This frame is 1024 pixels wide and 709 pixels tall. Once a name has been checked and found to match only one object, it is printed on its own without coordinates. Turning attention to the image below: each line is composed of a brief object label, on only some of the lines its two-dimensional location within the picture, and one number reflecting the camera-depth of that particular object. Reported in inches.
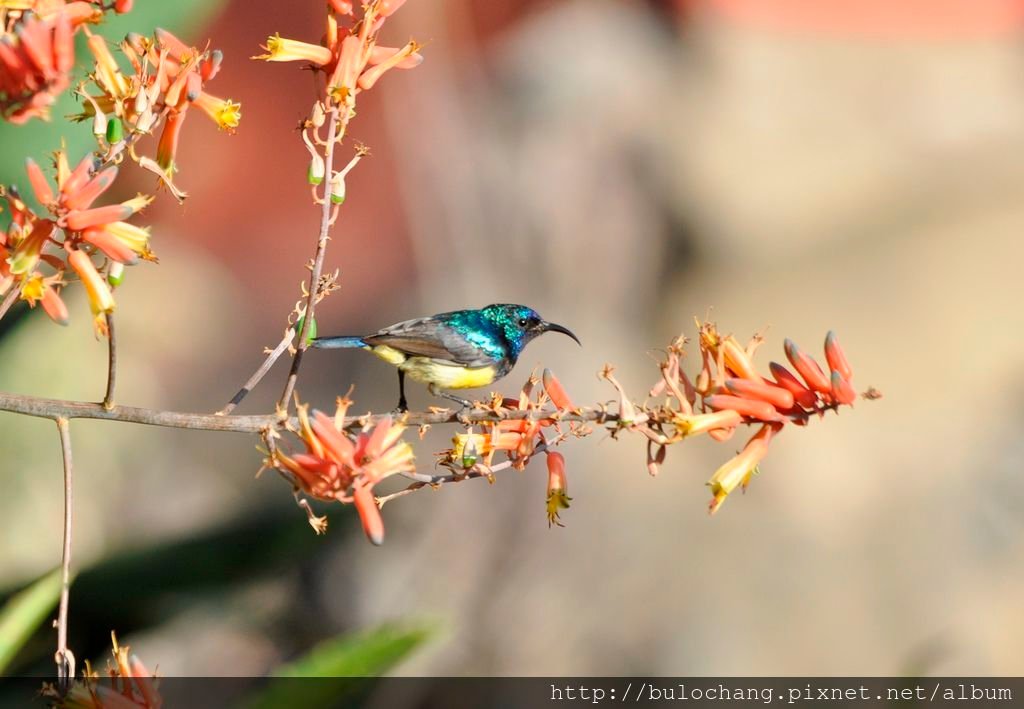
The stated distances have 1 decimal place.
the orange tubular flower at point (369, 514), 199.1
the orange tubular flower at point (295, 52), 200.7
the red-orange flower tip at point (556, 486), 202.0
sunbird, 209.5
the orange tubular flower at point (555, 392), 201.5
